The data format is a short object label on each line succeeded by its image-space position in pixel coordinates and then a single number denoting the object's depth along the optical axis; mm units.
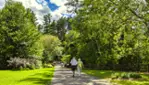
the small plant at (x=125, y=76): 11139
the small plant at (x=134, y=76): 11597
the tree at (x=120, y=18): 9482
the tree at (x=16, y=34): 19608
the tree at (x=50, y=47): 28599
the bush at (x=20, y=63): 17935
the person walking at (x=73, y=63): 11734
